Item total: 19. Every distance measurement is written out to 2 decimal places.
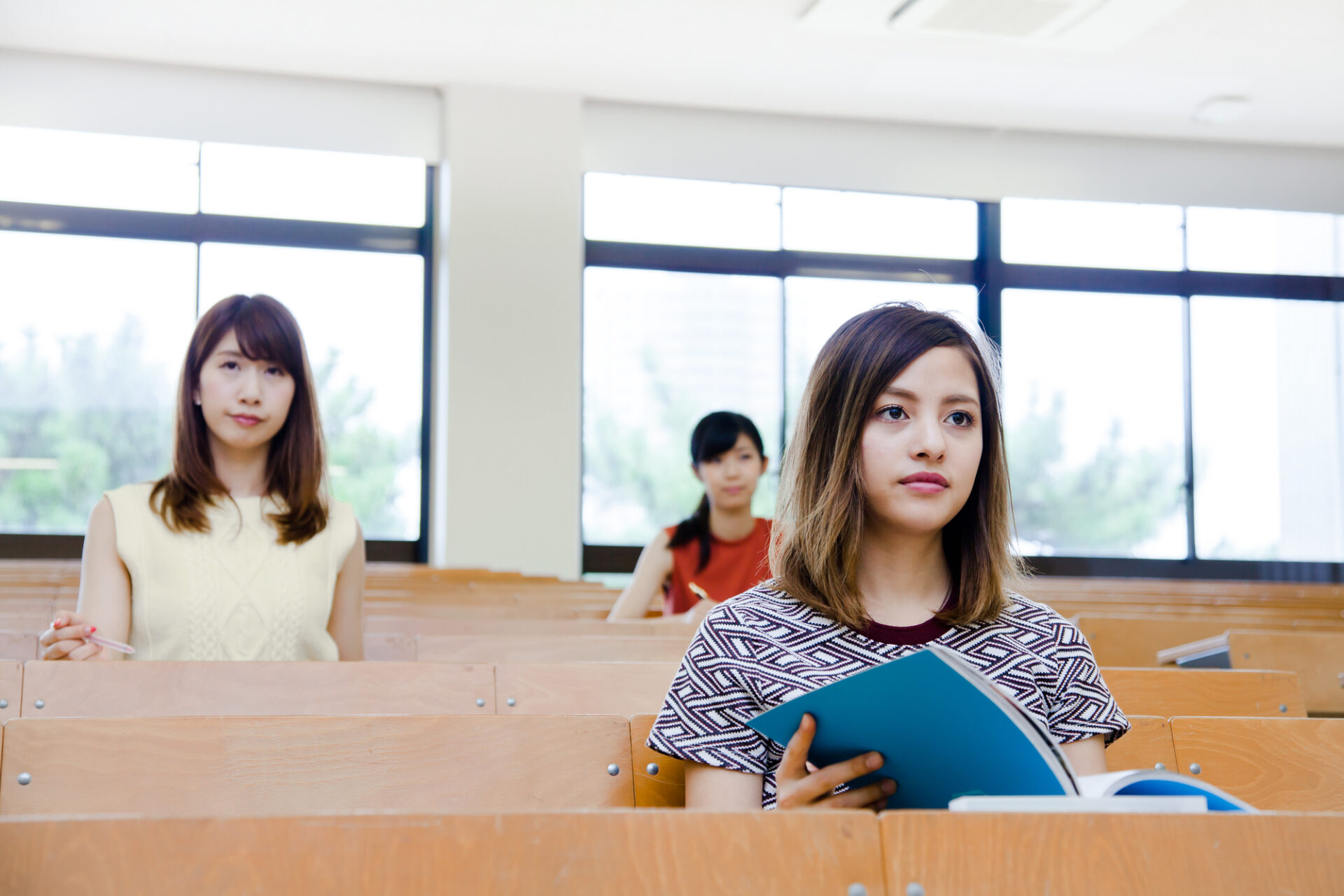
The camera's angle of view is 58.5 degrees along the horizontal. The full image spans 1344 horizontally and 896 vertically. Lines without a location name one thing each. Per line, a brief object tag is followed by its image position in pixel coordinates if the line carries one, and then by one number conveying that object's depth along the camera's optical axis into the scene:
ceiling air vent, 5.29
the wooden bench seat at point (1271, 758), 1.50
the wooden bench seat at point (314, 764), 1.26
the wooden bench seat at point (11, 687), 1.63
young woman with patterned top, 1.24
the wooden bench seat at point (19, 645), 2.35
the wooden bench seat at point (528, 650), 2.34
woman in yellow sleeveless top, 1.90
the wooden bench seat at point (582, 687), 1.85
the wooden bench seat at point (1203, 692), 1.95
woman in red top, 3.20
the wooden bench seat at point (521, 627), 2.72
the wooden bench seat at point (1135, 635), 2.92
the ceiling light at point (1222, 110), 6.64
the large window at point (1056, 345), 6.99
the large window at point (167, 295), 6.27
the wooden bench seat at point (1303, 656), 2.55
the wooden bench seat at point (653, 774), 1.39
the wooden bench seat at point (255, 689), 1.67
